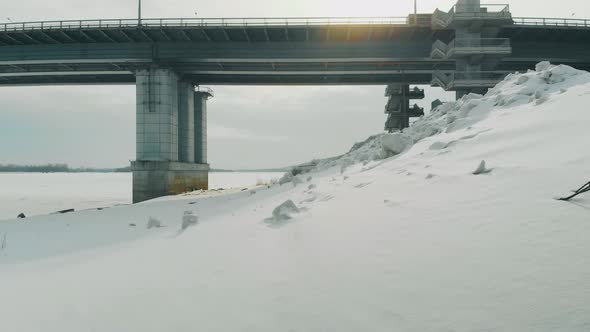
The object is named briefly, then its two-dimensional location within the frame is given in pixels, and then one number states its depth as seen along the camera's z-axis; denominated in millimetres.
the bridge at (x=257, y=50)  27844
